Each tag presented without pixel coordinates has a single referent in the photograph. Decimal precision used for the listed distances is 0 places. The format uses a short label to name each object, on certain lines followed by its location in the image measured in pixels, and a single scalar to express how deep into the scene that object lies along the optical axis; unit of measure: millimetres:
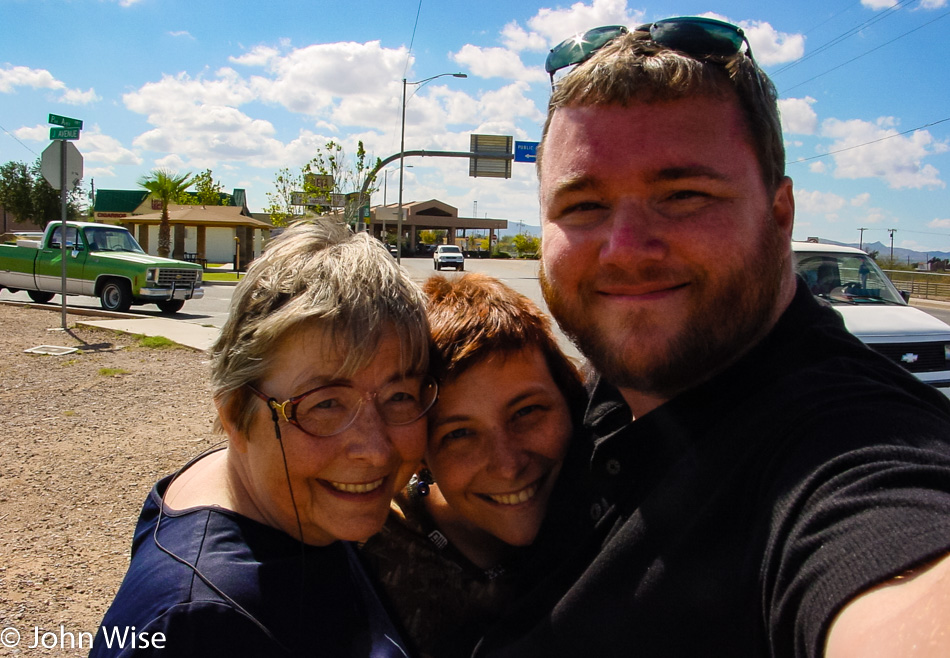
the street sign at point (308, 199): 32062
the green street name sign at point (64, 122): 10867
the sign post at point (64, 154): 10883
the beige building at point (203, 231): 41344
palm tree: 35375
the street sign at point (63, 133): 10859
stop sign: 10891
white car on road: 46000
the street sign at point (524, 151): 22844
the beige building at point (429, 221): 78812
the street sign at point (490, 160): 23297
